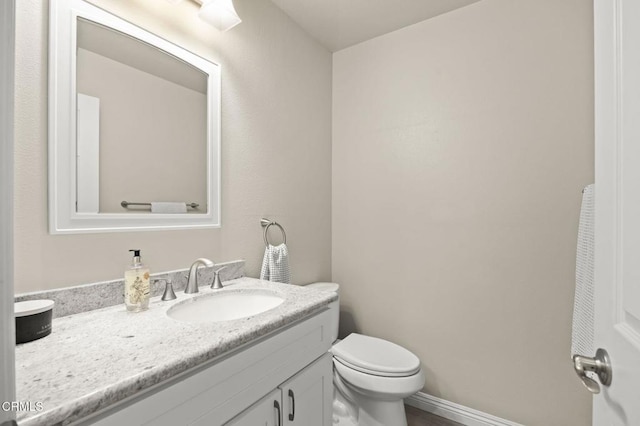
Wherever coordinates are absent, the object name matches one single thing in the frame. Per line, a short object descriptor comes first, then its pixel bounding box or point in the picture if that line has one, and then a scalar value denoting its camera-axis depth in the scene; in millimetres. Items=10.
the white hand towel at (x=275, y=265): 1513
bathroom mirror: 914
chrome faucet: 1148
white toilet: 1362
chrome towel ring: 1606
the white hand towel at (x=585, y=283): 1115
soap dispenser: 924
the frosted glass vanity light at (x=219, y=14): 1242
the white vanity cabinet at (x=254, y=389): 588
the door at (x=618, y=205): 438
